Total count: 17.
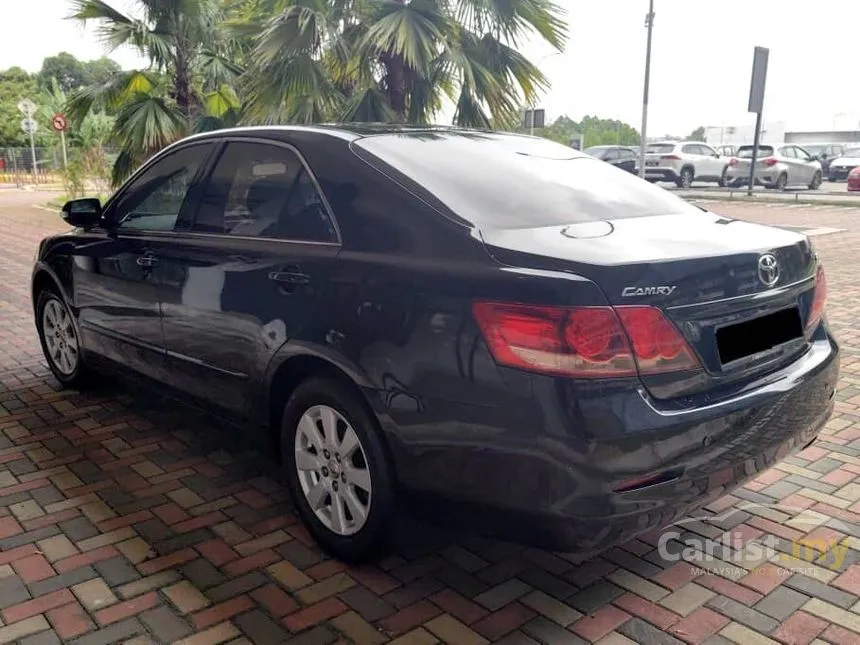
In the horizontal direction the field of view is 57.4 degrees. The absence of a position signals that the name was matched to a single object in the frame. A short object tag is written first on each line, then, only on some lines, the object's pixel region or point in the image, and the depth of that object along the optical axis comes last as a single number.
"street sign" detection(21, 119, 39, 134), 30.05
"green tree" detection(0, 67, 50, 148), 54.19
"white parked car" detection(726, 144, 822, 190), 23.59
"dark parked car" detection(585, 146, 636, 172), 25.45
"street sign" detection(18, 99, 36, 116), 28.55
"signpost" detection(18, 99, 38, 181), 28.65
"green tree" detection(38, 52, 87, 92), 88.12
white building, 65.99
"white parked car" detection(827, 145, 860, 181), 28.55
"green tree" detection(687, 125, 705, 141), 78.88
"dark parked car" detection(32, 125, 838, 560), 2.17
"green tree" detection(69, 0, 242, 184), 10.56
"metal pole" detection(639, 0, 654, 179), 24.44
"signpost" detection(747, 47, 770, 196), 17.48
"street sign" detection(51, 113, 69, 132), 20.39
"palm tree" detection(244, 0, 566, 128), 7.91
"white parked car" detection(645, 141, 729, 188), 24.67
